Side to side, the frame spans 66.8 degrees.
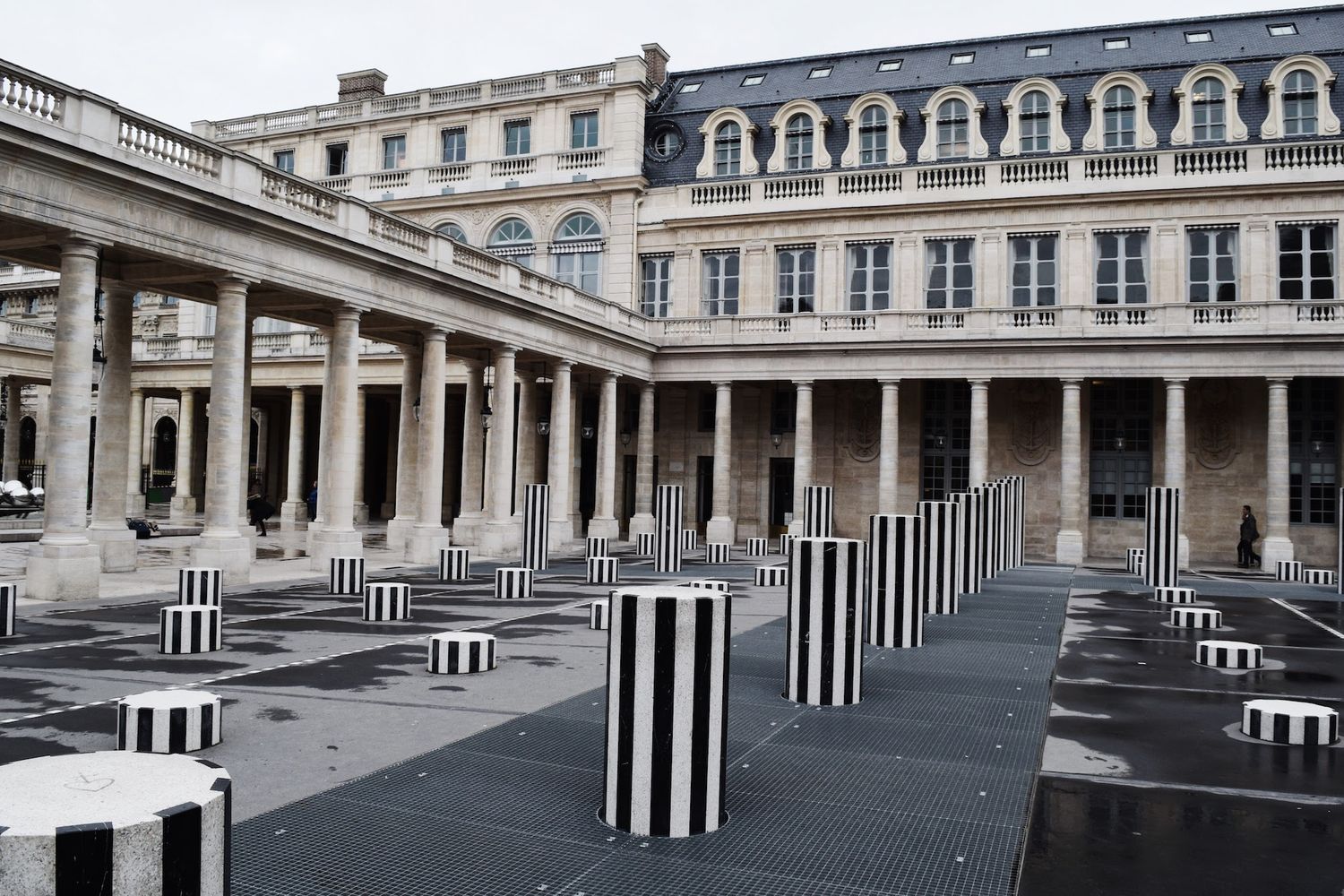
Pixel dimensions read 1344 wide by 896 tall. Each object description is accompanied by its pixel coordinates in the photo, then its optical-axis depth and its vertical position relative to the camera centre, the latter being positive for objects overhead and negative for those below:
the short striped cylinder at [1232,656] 12.48 -1.90
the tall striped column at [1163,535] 21.66 -0.76
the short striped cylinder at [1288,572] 26.84 -1.84
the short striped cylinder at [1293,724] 8.58 -1.89
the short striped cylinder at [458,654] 10.98 -1.82
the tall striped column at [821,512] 23.19 -0.43
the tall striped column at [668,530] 24.91 -0.98
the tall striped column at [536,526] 23.33 -0.90
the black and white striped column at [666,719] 6.16 -1.39
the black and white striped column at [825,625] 9.69 -1.26
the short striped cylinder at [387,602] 15.17 -1.76
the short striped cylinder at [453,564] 21.94 -1.70
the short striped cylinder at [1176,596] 19.36 -1.87
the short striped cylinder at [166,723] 7.39 -1.79
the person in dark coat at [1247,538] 31.47 -1.18
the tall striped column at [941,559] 15.77 -1.06
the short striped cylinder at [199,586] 14.76 -1.52
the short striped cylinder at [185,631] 11.98 -1.77
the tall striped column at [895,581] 13.36 -1.17
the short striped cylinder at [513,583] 18.72 -1.78
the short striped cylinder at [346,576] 18.78 -1.71
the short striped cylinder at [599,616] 14.80 -1.87
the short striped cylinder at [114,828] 3.13 -1.11
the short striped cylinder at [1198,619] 16.11 -1.89
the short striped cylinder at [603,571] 21.94 -1.77
